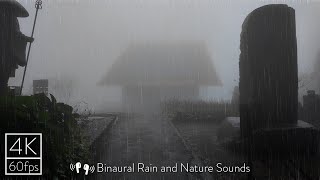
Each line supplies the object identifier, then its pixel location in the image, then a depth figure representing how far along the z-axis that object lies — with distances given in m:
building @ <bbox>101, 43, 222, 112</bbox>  32.84
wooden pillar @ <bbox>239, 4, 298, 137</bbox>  8.53
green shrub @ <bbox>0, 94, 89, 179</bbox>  4.59
